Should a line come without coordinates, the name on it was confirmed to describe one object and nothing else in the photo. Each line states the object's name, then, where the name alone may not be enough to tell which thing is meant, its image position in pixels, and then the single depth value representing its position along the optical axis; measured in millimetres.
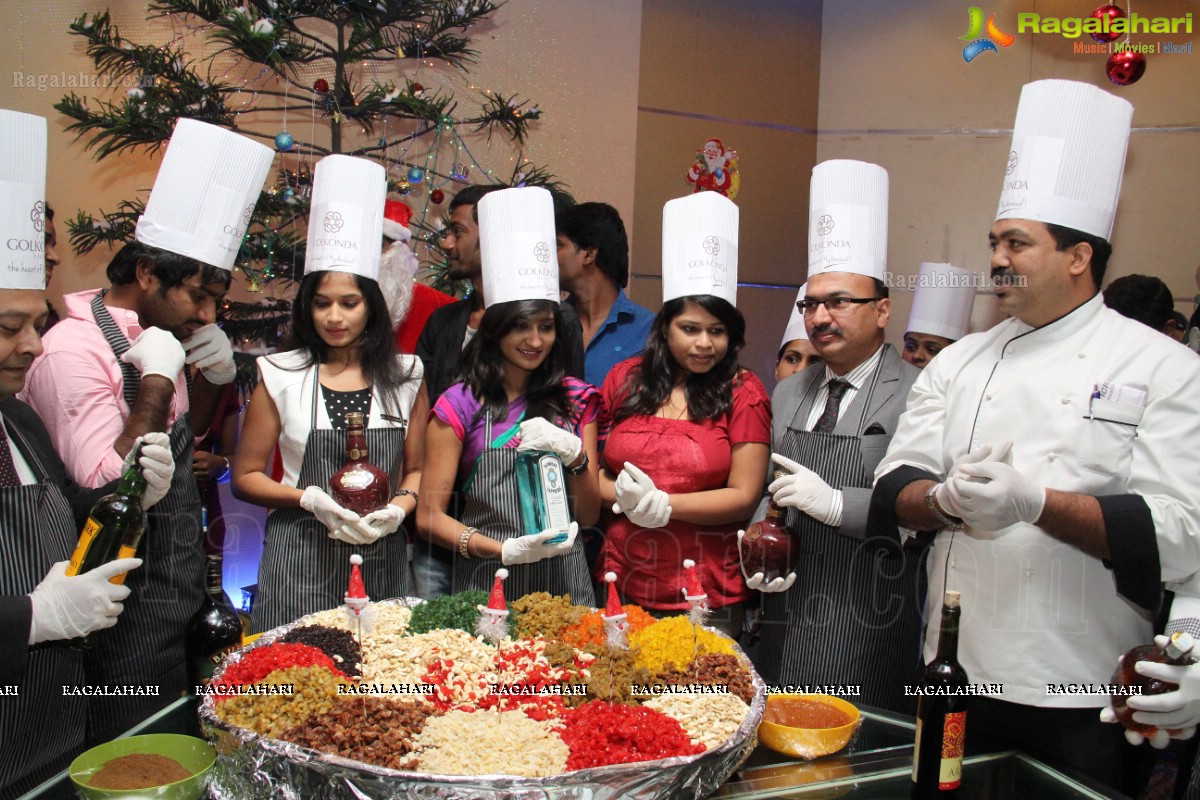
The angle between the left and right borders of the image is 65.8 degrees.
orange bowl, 1625
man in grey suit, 2289
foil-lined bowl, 1345
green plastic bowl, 1362
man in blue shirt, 3551
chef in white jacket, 1808
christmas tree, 4039
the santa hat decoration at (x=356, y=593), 1755
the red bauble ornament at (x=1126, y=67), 3908
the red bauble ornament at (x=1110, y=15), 3957
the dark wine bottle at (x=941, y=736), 1480
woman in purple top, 2410
